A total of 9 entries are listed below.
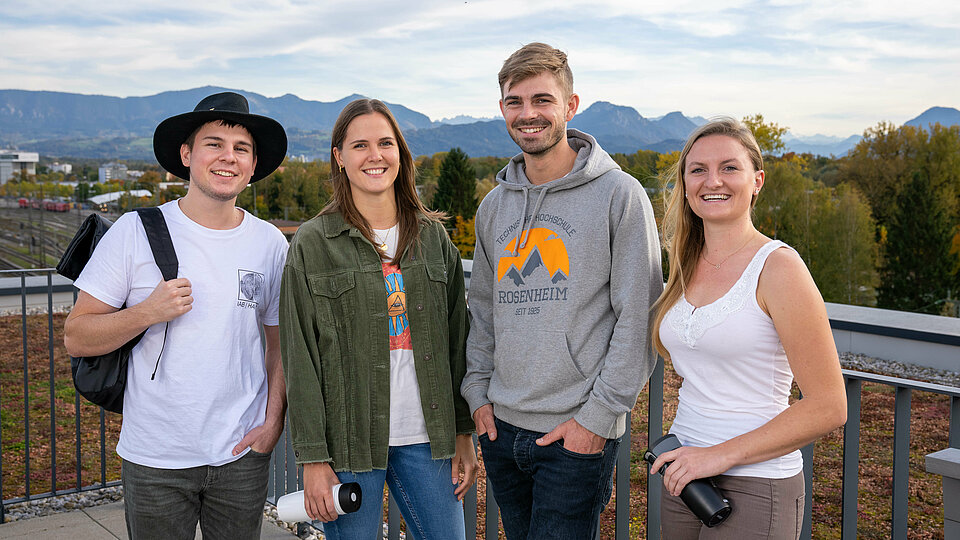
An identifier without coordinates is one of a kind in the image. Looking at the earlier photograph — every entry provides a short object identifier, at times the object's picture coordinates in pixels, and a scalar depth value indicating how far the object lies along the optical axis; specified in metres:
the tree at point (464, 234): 57.79
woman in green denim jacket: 1.94
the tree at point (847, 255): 45.66
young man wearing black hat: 1.93
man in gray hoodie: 1.83
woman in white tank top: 1.48
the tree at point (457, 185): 60.09
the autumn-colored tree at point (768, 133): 54.19
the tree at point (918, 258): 42.22
